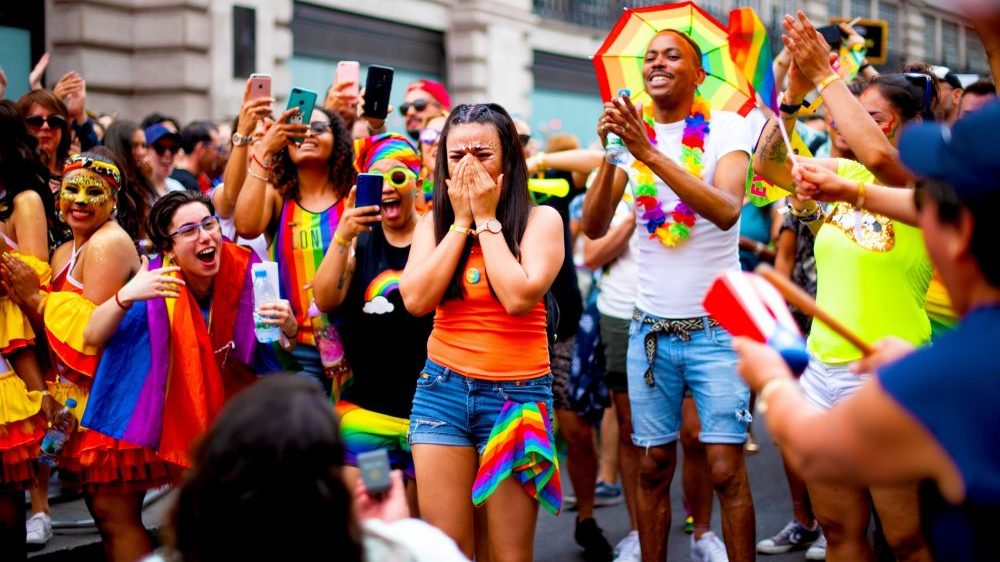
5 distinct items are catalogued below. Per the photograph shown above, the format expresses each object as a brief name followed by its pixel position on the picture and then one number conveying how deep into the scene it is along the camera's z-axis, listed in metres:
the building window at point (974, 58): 33.56
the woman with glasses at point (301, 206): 5.21
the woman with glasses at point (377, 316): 4.75
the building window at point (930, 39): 31.33
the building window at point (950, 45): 33.25
